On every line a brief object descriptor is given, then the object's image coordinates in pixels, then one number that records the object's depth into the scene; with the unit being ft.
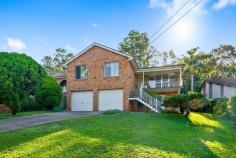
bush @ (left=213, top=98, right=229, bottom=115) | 36.97
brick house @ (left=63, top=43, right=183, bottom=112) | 44.67
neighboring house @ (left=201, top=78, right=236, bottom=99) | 54.58
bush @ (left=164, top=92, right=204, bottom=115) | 32.10
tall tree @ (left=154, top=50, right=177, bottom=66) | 87.03
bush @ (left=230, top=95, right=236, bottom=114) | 32.84
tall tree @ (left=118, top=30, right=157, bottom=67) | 83.38
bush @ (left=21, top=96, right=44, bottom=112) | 51.52
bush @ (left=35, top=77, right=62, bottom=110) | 49.32
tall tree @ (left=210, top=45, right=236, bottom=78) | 78.11
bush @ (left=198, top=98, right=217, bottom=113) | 46.12
